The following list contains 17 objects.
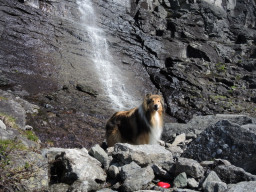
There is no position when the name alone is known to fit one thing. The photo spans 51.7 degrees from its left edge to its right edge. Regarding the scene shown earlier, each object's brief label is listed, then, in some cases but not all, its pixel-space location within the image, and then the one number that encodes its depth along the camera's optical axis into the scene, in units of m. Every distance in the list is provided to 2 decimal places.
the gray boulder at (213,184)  3.49
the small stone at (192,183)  3.93
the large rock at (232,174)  3.89
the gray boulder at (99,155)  4.80
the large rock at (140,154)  4.81
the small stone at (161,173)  4.34
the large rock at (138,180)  3.86
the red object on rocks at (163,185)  4.05
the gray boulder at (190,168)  4.17
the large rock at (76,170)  4.10
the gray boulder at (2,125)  5.27
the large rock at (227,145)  4.82
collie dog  7.21
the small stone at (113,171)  4.41
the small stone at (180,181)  4.02
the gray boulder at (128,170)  4.20
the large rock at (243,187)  3.32
